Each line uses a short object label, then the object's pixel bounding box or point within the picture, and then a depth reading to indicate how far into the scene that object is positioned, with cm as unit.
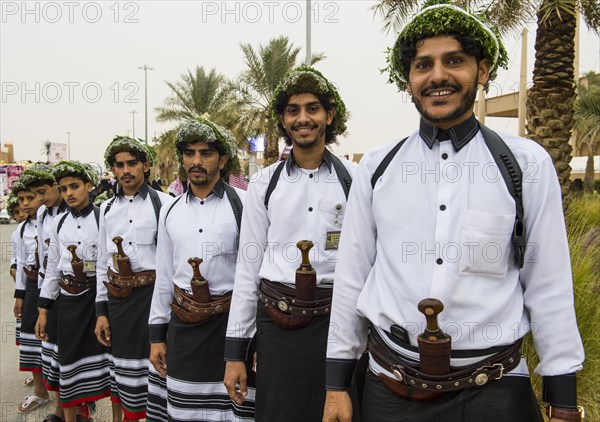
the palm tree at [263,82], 2028
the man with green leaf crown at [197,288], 347
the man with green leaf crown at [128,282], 422
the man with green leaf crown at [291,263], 289
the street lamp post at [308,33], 1427
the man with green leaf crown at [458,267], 188
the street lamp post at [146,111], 3095
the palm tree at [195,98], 2533
